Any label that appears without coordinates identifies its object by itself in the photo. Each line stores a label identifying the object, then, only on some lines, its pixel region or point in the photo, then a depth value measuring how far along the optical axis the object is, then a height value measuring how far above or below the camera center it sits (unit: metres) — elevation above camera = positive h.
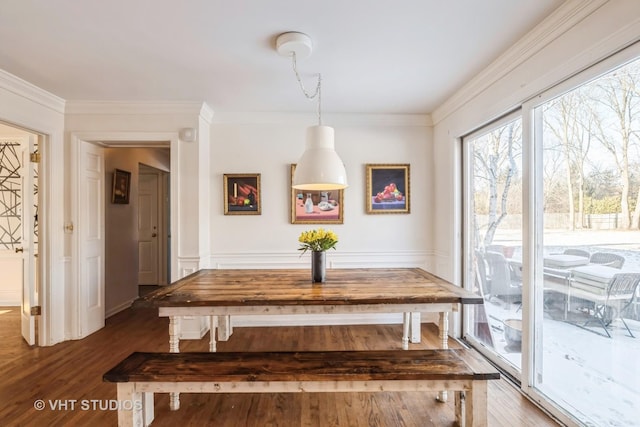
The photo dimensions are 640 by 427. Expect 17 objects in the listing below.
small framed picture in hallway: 4.04 +0.36
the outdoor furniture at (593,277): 1.71 -0.35
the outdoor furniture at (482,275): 2.89 -0.56
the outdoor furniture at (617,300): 1.58 -0.44
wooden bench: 1.67 -0.85
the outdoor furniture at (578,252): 1.84 -0.23
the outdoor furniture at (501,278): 2.46 -0.52
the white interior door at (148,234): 5.61 -0.35
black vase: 2.39 -0.39
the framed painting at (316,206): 3.66 +0.09
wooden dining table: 1.92 -0.51
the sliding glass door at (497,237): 2.46 -0.20
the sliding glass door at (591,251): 1.59 -0.21
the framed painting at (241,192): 3.64 +0.25
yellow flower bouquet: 2.36 -0.19
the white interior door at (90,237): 3.31 -0.25
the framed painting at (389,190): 3.71 +0.28
